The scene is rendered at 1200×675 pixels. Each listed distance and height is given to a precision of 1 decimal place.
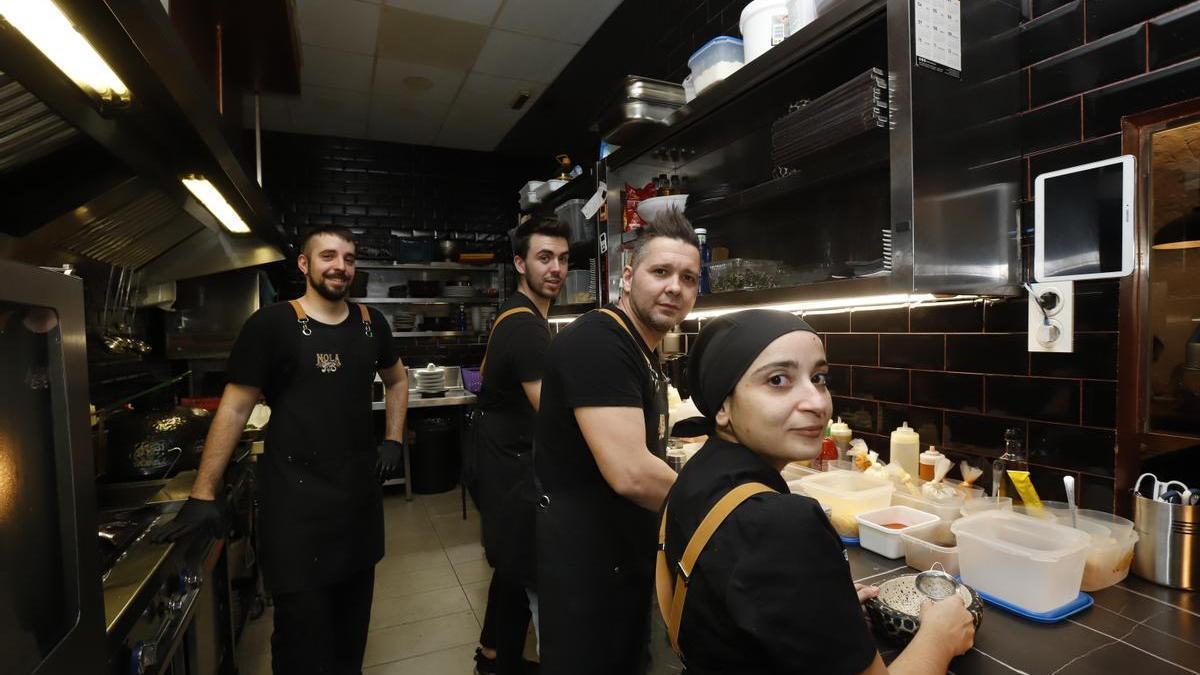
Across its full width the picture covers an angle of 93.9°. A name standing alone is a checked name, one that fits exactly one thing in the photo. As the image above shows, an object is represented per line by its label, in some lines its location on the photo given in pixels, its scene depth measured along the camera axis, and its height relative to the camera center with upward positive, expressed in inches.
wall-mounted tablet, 56.9 +8.9
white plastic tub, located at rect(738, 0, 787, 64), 77.0 +40.4
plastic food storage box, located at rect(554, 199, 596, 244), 150.2 +26.3
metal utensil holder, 51.5 -22.7
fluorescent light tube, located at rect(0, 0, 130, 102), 39.4 +22.9
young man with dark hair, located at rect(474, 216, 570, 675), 86.2 -22.7
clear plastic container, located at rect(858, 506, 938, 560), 59.7 -23.8
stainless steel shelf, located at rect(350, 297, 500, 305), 225.3 +9.2
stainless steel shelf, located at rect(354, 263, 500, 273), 226.9 +23.4
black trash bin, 207.2 -48.9
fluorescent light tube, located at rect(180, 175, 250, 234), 88.7 +23.6
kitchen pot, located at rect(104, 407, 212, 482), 78.8 -16.8
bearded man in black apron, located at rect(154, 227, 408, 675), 79.8 -19.9
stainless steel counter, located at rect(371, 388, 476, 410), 201.8 -28.2
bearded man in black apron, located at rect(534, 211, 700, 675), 58.1 -17.8
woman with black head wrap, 32.7 -14.1
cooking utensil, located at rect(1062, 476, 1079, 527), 51.9 -16.9
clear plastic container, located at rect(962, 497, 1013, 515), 61.2 -21.8
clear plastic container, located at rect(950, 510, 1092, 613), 47.4 -22.3
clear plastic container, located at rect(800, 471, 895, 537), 65.2 -22.1
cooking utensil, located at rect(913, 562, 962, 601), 45.3 -22.7
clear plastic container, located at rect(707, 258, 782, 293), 92.4 +6.7
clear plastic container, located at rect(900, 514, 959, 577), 55.4 -24.5
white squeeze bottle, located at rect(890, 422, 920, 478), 76.8 -19.5
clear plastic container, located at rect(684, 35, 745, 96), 87.4 +40.6
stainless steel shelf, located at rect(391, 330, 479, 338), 227.4 -4.4
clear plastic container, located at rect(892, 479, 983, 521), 62.0 -22.4
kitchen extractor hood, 43.3 +21.7
